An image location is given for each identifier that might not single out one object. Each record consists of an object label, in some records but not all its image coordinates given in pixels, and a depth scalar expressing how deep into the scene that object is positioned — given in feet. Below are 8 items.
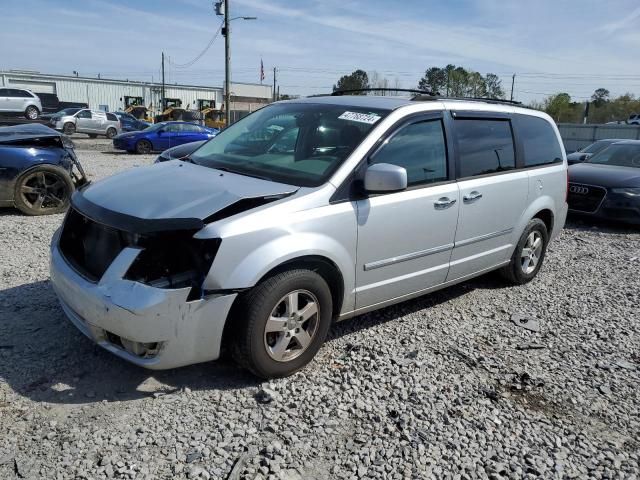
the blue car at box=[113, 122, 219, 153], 65.87
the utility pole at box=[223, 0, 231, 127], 81.92
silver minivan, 9.82
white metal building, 186.09
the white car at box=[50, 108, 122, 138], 92.48
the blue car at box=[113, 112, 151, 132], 102.77
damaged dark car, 24.03
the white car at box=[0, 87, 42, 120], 103.86
